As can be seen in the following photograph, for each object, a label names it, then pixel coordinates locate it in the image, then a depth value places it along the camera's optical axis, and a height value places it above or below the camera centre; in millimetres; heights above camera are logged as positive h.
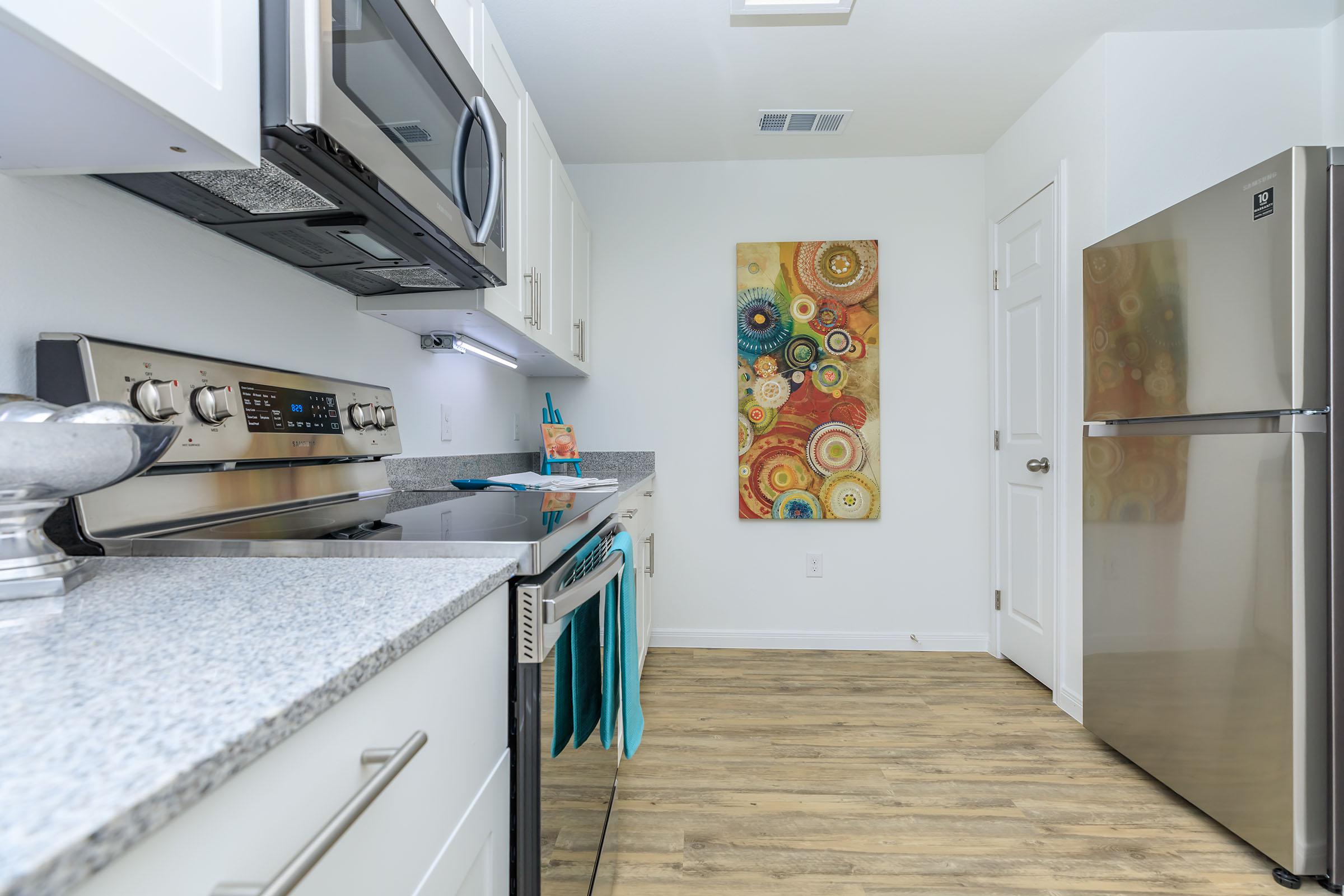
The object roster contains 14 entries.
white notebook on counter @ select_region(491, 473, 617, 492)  2070 -114
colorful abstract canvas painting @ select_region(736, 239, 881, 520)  3104 +317
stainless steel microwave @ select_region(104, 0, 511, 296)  820 +444
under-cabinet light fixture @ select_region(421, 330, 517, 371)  1962 +332
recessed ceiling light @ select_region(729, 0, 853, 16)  1996 +1378
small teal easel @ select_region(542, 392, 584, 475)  2680 +138
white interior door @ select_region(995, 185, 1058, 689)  2541 +58
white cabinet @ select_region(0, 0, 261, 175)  569 +367
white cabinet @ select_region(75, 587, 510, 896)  337 -244
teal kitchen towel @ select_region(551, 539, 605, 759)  984 -383
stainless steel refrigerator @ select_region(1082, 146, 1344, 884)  1395 -136
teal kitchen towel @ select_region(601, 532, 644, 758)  1255 -443
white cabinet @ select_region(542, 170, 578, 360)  2301 +692
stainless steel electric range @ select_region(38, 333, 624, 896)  855 -122
